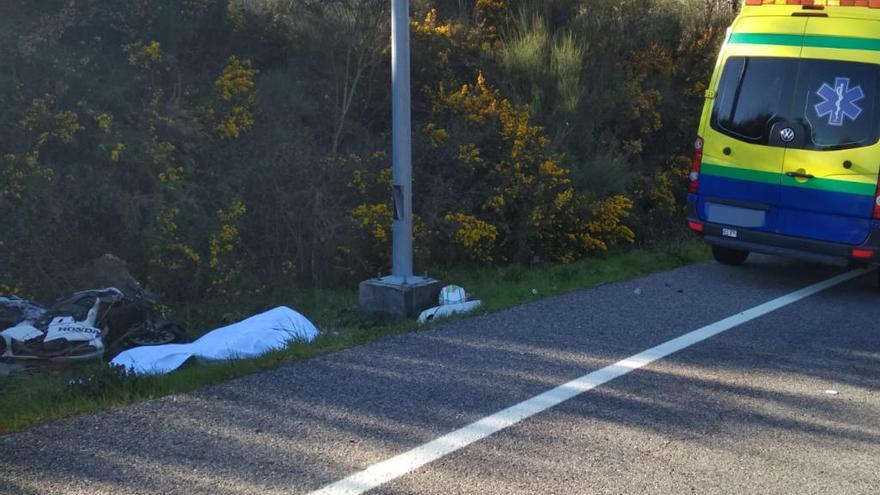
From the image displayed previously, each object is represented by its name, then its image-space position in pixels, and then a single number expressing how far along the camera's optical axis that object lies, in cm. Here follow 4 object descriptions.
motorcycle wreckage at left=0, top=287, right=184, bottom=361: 736
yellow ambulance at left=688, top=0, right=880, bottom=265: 931
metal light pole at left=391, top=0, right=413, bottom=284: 827
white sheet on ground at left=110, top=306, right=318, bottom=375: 693
